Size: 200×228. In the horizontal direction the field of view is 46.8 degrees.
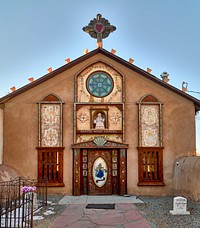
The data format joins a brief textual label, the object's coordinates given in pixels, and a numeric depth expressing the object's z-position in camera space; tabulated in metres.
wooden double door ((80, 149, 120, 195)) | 10.62
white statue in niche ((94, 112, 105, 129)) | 10.74
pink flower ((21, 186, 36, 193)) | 7.25
